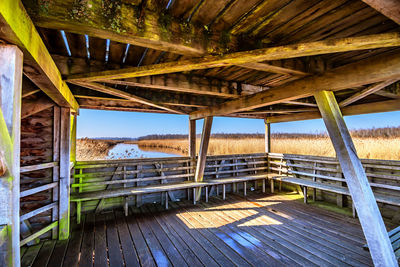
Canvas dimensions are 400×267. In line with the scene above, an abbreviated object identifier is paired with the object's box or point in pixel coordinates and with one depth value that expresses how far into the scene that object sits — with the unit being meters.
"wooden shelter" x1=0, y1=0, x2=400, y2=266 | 1.12
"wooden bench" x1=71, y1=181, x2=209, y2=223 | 3.52
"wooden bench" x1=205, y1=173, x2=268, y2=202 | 4.76
